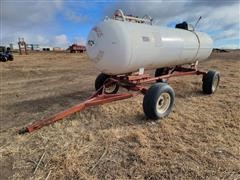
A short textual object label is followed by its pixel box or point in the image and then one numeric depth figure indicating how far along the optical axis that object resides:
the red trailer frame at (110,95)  3.13
